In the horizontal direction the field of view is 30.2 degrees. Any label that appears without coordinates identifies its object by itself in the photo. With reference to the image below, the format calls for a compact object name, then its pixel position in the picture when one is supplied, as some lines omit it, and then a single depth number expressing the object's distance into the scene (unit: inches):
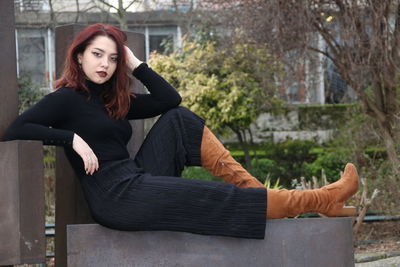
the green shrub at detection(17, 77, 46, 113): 633.6
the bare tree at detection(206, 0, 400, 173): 345.1
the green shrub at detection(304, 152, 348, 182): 474.9
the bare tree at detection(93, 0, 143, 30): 611.8
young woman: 133.0
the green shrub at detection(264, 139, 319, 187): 466.6
